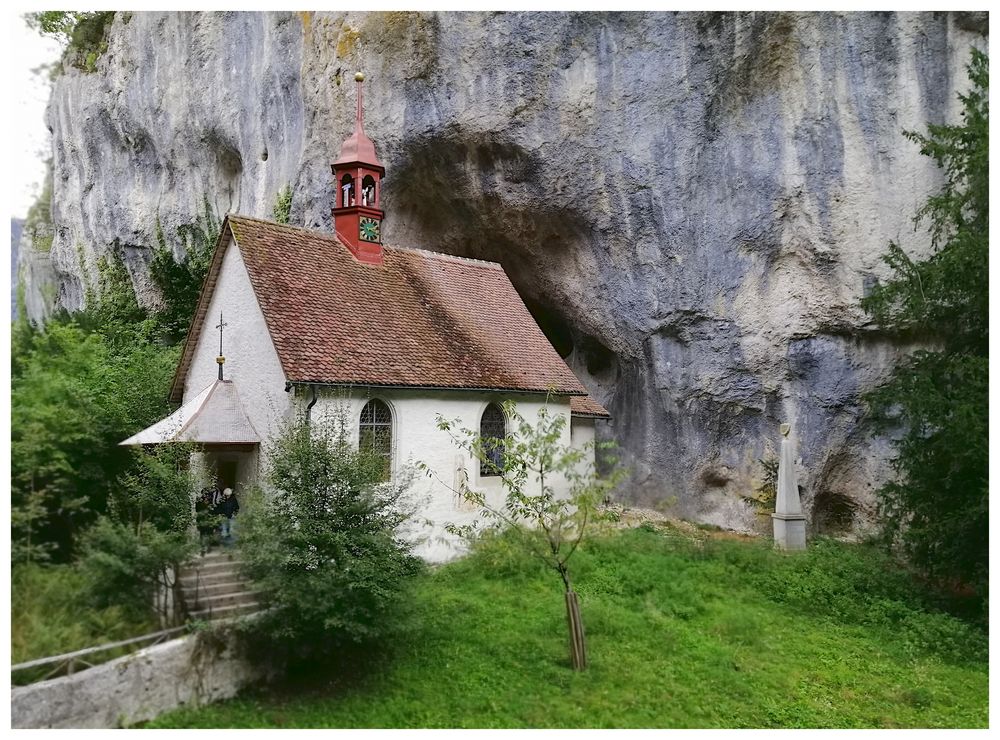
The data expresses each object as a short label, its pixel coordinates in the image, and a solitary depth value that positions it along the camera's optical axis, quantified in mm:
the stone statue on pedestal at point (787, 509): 17594
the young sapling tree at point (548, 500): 12250
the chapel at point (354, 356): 15031
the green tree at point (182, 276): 24391
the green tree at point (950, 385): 14320
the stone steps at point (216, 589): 11797
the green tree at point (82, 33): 30453
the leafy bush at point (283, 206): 23427
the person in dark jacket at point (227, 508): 13719
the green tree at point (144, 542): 11008
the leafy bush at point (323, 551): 11281
